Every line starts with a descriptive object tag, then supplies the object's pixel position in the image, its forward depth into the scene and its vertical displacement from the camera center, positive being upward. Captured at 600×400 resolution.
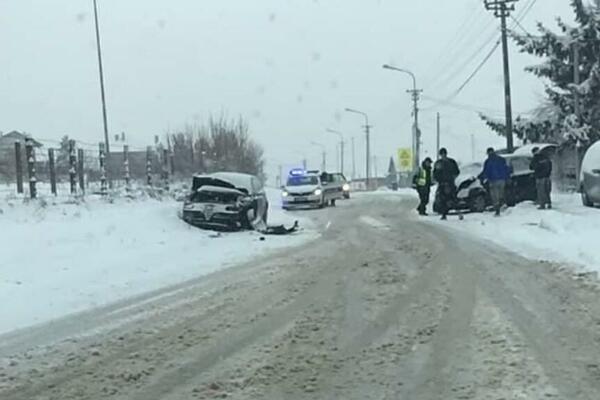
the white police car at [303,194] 42.75 -1.94
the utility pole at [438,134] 102.97 +1.59
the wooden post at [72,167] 25.47 -0.22
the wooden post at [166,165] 35.44 -0.34
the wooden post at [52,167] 24.33 -0.21
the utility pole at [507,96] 37.47 +2.05
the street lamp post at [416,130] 71.31 +1.49
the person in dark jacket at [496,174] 24.42 -0.73
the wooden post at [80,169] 26.14 -0.29
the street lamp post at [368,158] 100.25 -0.85
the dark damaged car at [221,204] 23.47 -1.27
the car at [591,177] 24.98 -0.91
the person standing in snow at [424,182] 27.86 -1.04
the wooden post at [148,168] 33.41 -0.41
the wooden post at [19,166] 22.58 -0.14
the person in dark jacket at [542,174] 24.64 -0.78
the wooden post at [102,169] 26.97 -0.33
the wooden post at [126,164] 30.97 -0.23
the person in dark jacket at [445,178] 26.31 -0.86
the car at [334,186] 45.97 -1.79
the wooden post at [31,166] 22.21 -0.14
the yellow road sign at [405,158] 77.94 -0.75
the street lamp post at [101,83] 34.22 +2.88
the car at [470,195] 27.36 -1.43
